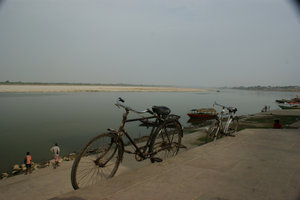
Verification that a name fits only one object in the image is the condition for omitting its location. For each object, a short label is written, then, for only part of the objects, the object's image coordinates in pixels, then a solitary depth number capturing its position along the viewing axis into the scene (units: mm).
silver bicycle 5926
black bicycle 2795
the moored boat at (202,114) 28266
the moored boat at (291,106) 35175
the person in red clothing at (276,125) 10582
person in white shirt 9055
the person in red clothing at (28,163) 8518
